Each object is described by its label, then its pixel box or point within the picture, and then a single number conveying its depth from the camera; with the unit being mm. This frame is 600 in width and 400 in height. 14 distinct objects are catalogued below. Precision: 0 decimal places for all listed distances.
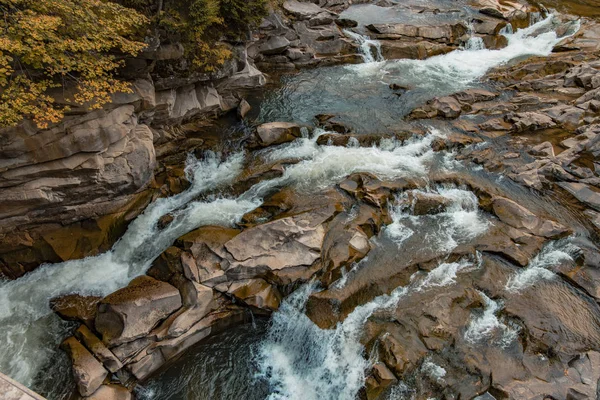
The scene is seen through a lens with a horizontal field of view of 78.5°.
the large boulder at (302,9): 23719
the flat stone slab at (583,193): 13102
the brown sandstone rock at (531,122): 16812
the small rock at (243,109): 17109
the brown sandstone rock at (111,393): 8888
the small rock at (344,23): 24927
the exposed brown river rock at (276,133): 15797
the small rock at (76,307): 10301
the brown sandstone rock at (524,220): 12078
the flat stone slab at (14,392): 6270
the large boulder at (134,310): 9469
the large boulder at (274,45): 20562
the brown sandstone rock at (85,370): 8852
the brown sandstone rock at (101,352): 9211
